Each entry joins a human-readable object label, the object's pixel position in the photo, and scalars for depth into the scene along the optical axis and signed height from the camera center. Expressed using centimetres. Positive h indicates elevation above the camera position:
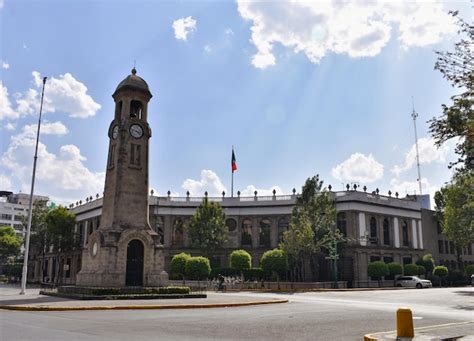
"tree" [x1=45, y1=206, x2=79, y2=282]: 6538 +469
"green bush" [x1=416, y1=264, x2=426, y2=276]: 5891 -65
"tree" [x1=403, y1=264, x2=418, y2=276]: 5822 -65
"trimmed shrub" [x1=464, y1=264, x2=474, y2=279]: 6356 -77
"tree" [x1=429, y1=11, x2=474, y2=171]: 1425 +520
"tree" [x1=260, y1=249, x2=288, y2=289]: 5156 +26
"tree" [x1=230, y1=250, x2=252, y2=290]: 5375 +23
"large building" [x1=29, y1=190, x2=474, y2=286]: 5959 +551
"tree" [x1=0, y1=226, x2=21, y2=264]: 7631 +293
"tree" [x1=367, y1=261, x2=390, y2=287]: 5453 -65
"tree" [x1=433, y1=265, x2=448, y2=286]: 6000 -89
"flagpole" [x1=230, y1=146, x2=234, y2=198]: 6551 +1083
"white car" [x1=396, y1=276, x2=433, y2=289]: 5012 -190
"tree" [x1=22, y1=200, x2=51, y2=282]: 6938 +503
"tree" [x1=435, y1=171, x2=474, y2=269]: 4850 +515
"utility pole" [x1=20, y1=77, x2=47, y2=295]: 3269 +371
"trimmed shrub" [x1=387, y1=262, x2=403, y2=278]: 5638 -53
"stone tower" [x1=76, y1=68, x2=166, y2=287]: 2856 +281
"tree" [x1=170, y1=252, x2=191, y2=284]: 4978 -38
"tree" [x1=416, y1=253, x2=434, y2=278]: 6145 +25
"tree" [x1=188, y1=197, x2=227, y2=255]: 5625 +425
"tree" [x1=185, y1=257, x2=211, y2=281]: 4888 -67
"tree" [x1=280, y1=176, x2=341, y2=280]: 4825 +429
